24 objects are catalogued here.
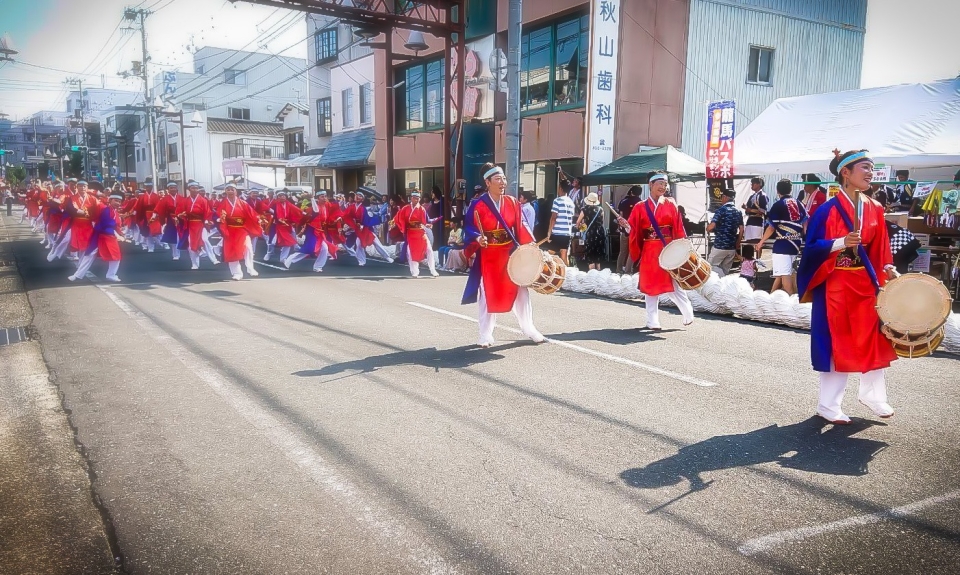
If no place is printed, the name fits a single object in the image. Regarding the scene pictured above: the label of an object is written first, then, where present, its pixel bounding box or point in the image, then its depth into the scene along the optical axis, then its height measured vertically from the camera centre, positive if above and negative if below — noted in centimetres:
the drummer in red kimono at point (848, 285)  443 -55
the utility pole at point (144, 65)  3597 +666
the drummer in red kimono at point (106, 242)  1232 -90
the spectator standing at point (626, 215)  1308 -33
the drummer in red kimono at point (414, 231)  1441 -74
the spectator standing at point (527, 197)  1418 -1
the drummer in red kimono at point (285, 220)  1719 -65
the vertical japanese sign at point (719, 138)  1411 +128
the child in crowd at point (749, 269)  1130 -114
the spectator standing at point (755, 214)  1205 -25
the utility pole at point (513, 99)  1291 +185
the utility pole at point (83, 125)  5519 +534
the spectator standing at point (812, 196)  995 +6
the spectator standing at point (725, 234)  1121 -57
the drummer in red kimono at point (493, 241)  698 -45
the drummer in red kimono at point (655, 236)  789 -43
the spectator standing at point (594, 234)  1415 -74
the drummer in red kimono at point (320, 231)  1609 -86
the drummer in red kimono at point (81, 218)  1298 -51
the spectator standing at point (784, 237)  995 -53
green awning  1455 +67
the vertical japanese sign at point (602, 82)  1750 +296
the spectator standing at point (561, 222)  1266 -46
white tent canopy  1079 +112
